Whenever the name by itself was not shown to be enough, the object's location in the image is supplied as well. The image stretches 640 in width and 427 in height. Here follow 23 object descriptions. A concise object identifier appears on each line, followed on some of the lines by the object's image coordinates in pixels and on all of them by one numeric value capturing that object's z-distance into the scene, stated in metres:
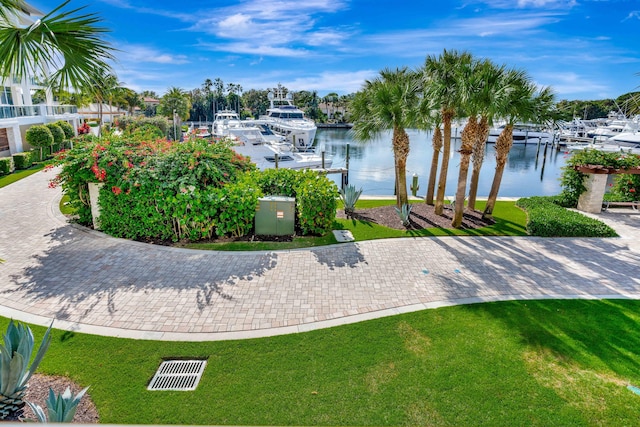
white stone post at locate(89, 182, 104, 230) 10.87
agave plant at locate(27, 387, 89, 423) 3.44
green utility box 10.66
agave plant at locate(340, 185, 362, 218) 13.17
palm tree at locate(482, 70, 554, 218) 10.82
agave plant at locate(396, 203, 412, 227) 12.22
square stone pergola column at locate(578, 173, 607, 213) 13.91
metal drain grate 5.00
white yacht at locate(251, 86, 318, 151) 41.94
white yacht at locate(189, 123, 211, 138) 42.88
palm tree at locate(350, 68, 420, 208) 11.92
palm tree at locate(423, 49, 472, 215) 11.10
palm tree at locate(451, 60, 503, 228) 10.31
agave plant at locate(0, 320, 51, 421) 4.02
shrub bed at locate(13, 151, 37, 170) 20.84
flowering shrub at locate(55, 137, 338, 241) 10.04
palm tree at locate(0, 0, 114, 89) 4.64
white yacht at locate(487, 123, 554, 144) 57.25
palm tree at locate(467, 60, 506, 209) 10.22
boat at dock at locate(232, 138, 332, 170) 25.53
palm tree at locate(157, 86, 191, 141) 61.25
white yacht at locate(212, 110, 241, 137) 34.22
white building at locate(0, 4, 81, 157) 24.34
